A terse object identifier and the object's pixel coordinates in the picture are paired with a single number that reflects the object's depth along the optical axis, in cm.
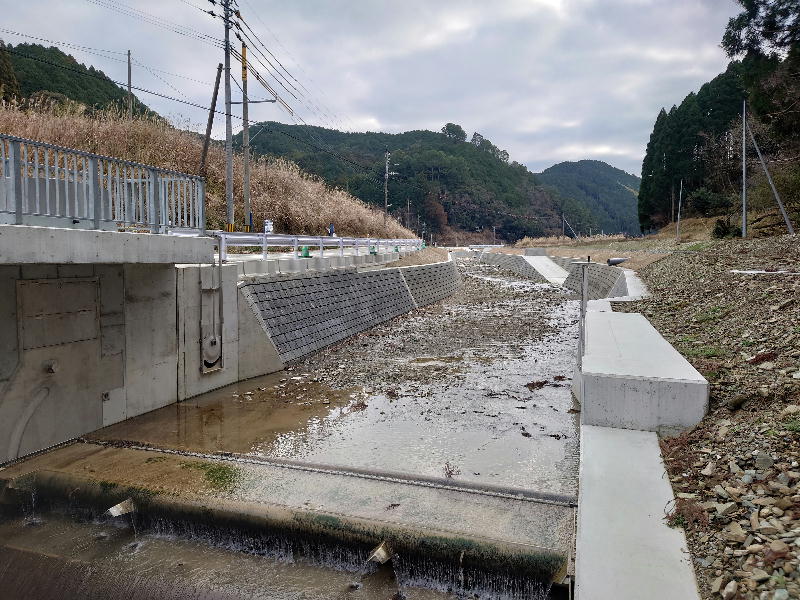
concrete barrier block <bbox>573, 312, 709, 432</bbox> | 564
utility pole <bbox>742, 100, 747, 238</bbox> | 2534
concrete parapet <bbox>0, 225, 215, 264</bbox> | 594
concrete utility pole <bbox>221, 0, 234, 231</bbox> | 1852
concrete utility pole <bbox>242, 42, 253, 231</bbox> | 2057
